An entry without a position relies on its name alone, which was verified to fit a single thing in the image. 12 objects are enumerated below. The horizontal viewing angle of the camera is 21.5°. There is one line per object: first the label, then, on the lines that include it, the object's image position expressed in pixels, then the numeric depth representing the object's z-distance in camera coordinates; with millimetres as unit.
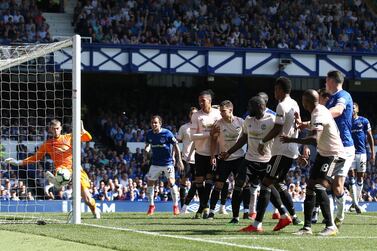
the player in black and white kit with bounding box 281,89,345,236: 13602
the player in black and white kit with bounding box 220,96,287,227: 15047
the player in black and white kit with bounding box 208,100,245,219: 18094
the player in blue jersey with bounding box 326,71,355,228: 14602
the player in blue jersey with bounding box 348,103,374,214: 21203
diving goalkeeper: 17391
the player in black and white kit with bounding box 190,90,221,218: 18734
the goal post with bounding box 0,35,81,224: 15961
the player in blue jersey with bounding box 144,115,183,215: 20859
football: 16438
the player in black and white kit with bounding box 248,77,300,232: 14242
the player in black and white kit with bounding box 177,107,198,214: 20312
